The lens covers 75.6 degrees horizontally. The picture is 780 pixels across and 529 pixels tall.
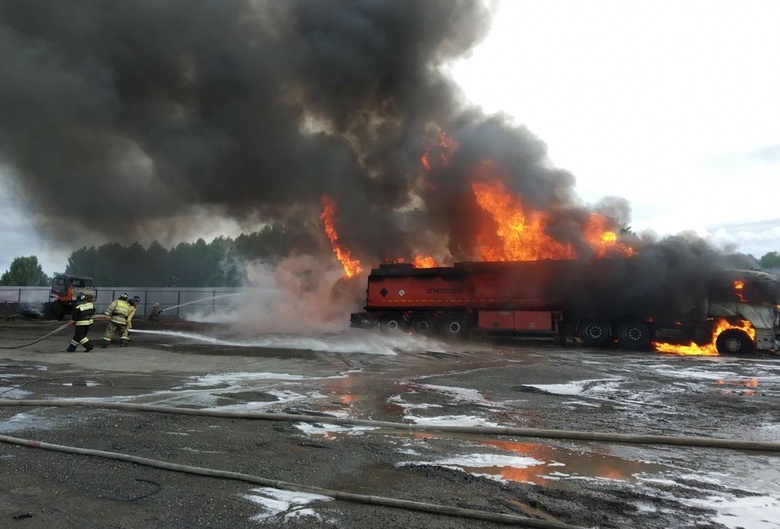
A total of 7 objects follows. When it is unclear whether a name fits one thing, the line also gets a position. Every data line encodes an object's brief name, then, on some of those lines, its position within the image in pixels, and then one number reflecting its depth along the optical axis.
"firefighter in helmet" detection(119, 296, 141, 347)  12.43
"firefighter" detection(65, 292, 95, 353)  11.07
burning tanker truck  14.07
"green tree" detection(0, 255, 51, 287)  73.62
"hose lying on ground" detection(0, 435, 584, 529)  2.78
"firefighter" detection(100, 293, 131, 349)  12.20
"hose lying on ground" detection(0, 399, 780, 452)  4.41
